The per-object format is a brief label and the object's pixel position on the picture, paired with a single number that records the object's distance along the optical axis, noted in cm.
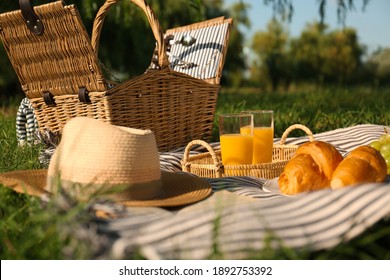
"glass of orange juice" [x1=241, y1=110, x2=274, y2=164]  257
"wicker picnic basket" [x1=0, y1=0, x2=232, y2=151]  273
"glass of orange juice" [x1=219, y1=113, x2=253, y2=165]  248
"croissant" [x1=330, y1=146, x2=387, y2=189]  182
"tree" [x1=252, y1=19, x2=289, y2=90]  1798
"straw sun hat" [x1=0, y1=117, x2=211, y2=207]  166
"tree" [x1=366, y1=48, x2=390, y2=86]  1670
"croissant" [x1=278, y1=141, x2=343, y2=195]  189
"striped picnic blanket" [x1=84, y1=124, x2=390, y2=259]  138
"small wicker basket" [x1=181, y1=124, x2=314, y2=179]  230
